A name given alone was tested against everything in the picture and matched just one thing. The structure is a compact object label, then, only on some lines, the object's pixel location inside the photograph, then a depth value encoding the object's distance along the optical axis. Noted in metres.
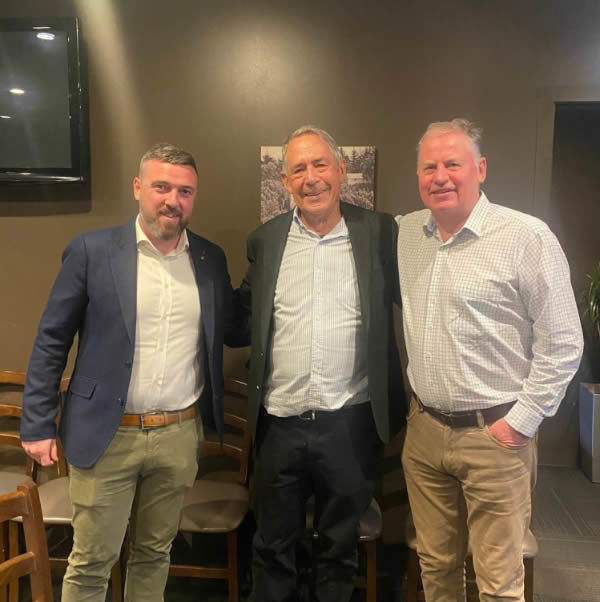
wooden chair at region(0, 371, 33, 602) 2.22
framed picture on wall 2.32
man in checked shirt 1.57
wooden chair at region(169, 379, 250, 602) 2.09
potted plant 3.38
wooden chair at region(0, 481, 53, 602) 1.22
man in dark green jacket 1.81
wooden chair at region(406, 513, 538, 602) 1.93
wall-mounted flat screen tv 2.32
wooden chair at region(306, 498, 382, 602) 2.02
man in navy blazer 1.69
